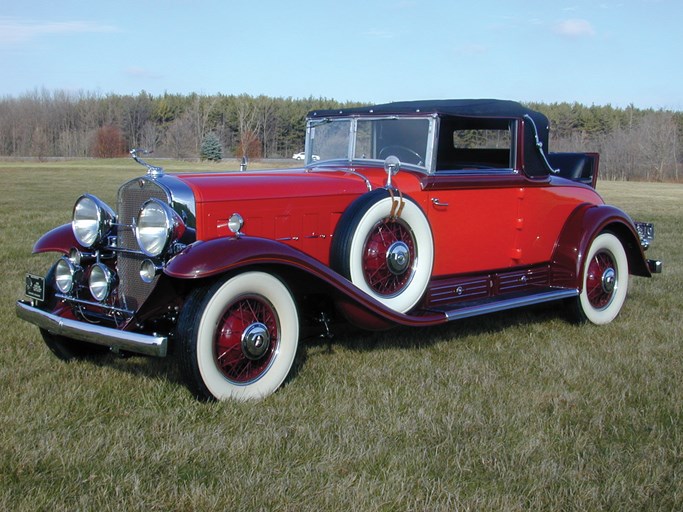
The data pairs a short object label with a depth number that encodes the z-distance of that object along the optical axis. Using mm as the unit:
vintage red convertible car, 4340
